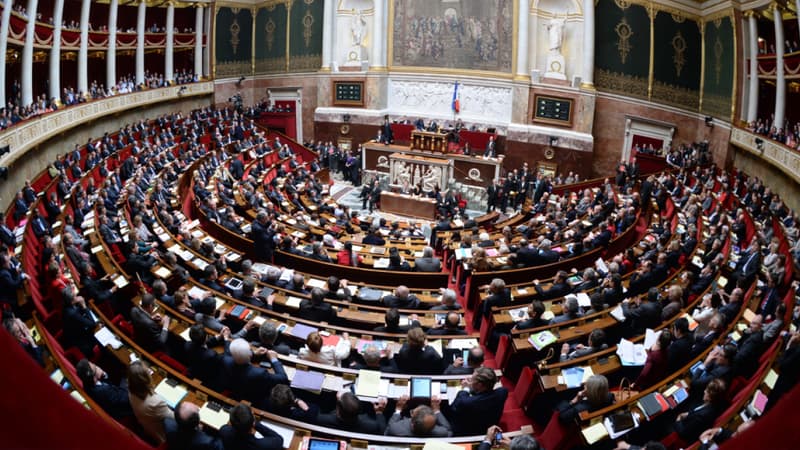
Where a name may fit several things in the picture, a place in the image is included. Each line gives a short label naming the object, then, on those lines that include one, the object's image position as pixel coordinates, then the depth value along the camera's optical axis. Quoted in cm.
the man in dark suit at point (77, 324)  614
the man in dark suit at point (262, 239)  1033
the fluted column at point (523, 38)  2394
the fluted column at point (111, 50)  2264
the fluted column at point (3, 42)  1455
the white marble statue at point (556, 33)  2378
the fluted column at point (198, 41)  2886
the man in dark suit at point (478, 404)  507
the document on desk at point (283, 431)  470
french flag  2567
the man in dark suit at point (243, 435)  424
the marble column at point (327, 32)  2769
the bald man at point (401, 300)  797
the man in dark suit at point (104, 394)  486
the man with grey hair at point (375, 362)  596
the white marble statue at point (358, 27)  2741
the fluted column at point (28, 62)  1651
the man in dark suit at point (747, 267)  869
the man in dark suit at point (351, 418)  474
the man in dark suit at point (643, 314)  744
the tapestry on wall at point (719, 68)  1905
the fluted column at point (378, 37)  2666
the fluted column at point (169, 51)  2708
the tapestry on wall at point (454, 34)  2489
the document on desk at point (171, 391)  511
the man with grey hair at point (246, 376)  533
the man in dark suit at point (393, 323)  692
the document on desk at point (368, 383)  557
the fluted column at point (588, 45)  2283
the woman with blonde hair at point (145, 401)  452
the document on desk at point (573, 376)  602
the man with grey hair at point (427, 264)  992
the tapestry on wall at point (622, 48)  2230
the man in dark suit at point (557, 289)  873
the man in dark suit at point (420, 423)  470
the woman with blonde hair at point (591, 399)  515
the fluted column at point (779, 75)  1598
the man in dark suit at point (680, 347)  625
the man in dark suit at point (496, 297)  819
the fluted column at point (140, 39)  2475
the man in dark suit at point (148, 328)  647
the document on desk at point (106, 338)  600
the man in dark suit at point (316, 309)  733
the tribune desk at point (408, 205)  1934
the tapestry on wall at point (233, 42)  3016
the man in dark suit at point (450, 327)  694
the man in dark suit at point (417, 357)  602
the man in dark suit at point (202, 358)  578
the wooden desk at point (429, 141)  2345
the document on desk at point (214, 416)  483
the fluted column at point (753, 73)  1756
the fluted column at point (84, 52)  2067
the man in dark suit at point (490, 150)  2350
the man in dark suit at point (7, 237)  871
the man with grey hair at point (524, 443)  406
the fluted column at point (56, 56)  1862
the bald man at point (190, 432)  425
